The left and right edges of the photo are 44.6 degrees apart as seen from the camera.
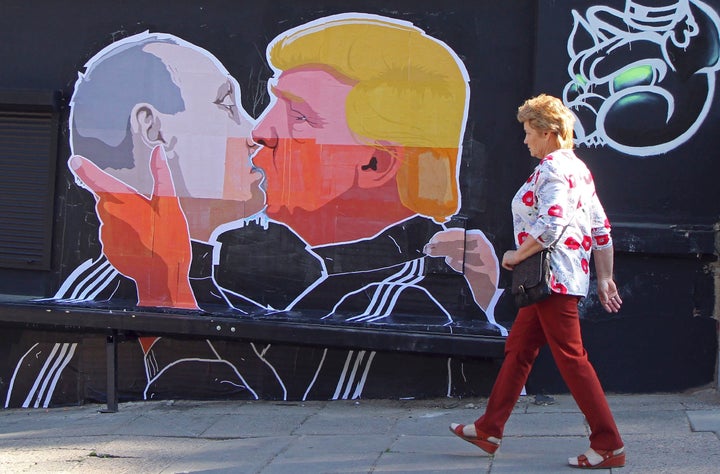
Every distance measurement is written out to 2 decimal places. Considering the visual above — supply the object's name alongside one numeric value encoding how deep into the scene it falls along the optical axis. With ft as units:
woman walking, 13.98
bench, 19.03
